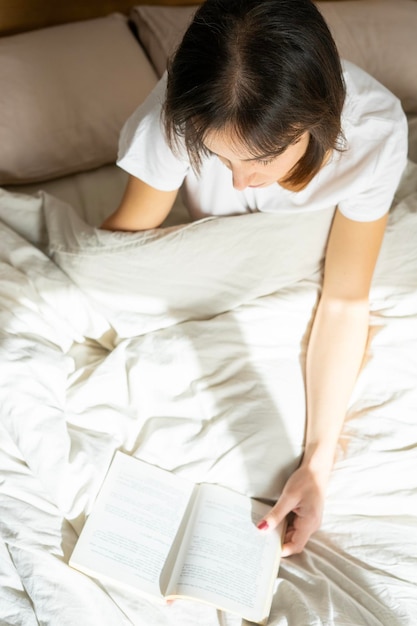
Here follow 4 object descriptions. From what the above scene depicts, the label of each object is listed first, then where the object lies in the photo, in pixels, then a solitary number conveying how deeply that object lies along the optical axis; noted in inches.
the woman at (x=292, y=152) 29.2
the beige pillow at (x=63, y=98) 53.2
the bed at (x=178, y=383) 36.8
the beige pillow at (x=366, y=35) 60.1
